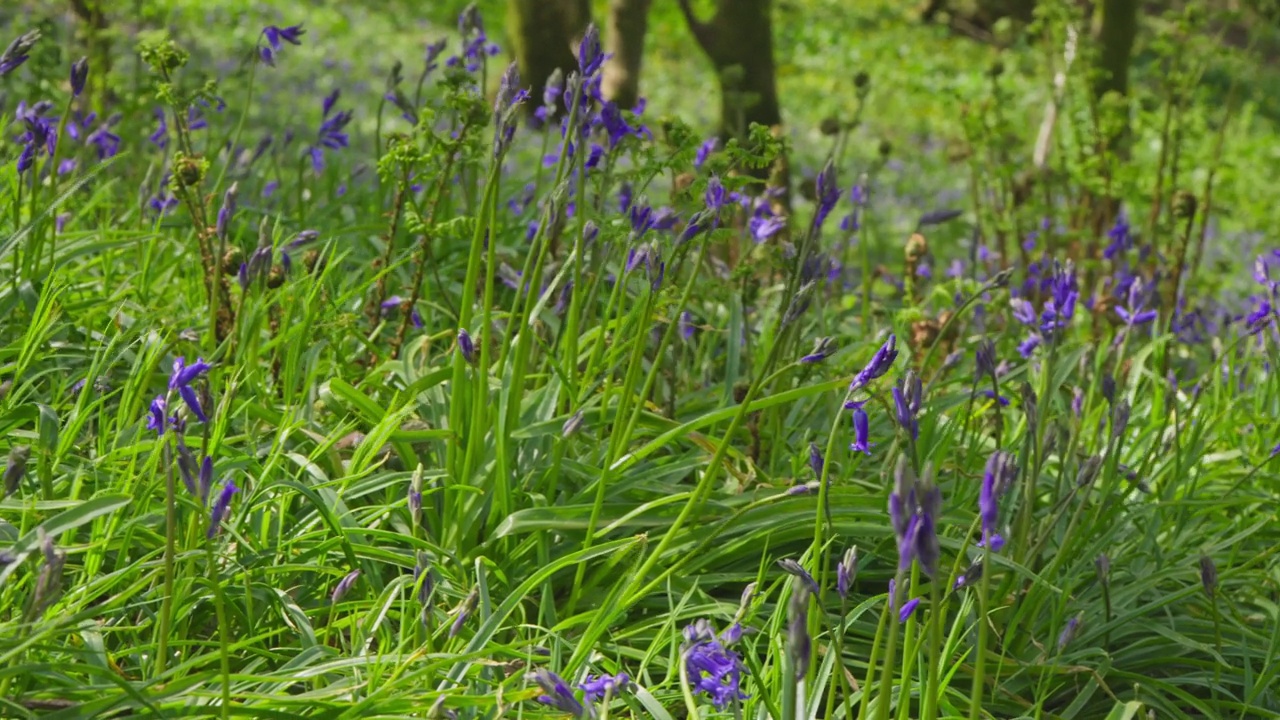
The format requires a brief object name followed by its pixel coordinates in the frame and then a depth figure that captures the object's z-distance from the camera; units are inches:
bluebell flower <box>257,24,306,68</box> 126.8
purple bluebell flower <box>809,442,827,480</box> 94.4
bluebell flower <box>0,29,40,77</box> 98.4
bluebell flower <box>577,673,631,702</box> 68.5
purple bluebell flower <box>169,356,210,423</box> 73.0
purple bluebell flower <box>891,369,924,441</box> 72.4
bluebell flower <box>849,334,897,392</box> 77.5
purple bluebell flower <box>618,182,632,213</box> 152.3
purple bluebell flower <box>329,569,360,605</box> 80.4
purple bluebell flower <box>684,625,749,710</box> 71.9
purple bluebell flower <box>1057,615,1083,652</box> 82.7
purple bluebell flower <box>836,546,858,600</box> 69.9
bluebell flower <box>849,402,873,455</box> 85.6
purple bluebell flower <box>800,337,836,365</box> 87.9
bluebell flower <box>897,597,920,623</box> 73.2
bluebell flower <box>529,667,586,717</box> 66.4
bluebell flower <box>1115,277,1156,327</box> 118.0
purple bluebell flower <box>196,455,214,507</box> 67.0
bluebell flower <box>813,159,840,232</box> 97.1
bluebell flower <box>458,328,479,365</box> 91.0
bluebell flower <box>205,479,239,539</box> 72.2
